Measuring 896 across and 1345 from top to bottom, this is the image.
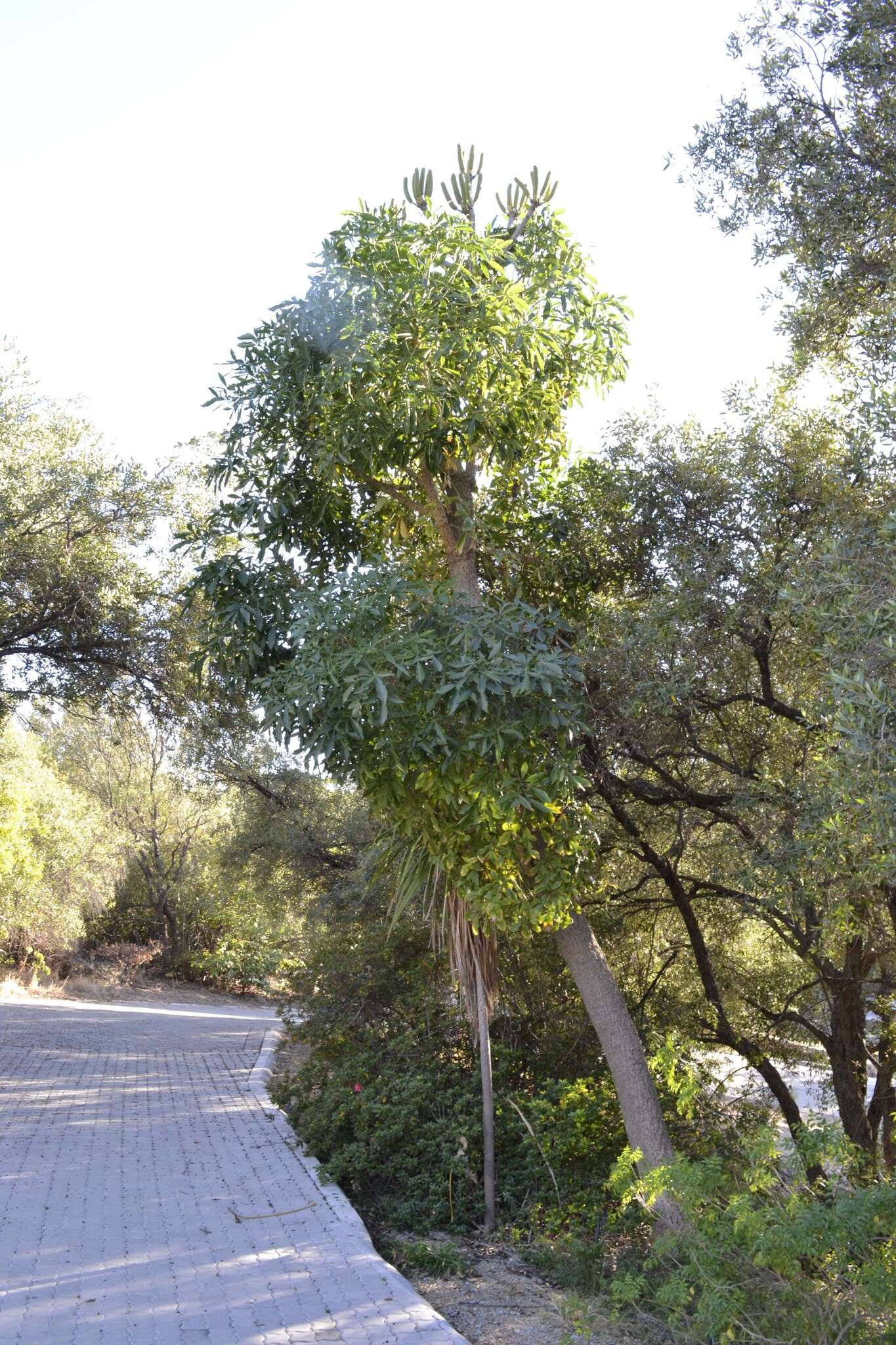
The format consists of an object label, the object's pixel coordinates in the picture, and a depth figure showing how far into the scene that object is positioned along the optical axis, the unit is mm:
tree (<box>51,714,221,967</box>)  27016
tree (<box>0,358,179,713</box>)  10891
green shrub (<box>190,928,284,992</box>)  27953
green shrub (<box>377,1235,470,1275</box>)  6699
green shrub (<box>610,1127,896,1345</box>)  4465
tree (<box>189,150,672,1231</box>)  6602
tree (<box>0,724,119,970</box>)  21531
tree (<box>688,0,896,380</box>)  6723
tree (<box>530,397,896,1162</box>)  5777
